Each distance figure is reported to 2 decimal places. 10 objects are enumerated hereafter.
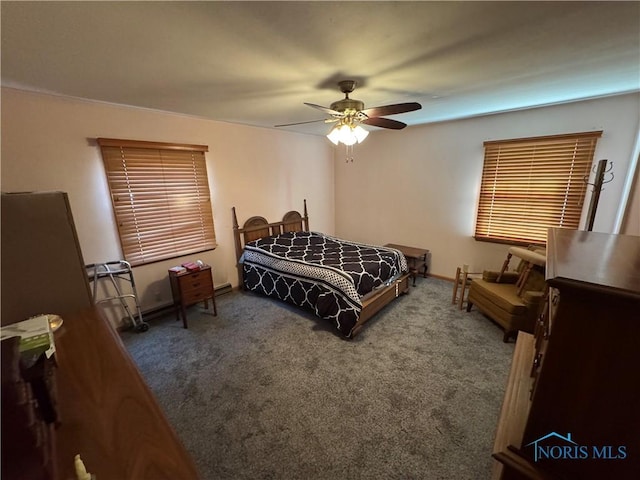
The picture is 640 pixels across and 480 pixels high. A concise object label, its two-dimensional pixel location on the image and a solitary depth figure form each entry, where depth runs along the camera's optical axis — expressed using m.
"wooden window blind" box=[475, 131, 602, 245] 2.92
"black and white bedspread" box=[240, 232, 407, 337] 2.71
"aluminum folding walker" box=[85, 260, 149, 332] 2.58
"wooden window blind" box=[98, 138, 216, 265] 2.70
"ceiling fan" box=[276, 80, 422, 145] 2.03
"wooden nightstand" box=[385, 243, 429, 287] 3.84
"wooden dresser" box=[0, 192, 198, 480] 0.54
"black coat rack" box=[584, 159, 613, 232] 2.13
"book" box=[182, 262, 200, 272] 2.93
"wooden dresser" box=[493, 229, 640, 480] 0.67
